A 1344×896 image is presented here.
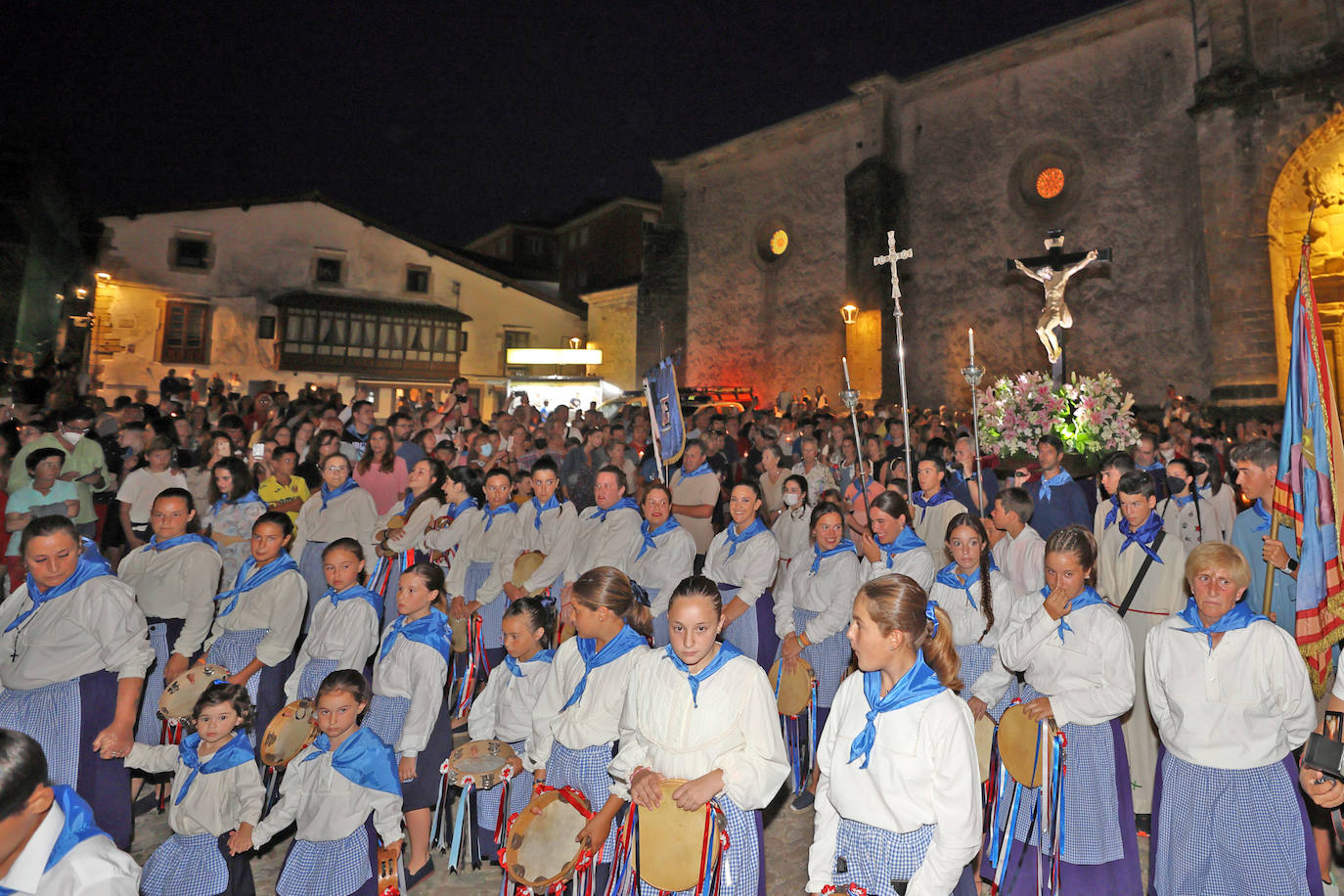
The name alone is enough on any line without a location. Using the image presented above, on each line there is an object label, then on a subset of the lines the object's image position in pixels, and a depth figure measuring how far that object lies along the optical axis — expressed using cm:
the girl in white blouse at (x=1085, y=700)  382
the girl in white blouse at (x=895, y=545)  524
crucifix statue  1190
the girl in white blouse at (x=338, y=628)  473
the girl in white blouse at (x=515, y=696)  445
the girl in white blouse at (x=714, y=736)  309
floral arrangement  818
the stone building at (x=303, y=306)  2739
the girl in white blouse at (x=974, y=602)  457
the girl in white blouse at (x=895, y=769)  262
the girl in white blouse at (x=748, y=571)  586
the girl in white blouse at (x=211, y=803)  378
